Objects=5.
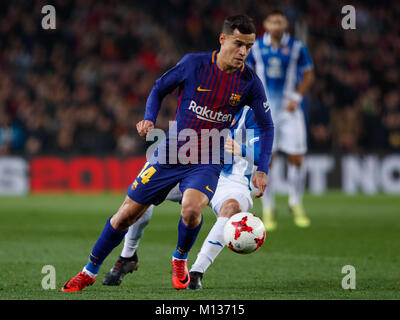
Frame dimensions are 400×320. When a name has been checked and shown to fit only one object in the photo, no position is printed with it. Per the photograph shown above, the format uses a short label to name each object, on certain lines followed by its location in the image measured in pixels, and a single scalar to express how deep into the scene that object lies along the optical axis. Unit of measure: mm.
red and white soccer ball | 10523
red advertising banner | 32594
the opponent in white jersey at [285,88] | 18891
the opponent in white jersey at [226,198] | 11234
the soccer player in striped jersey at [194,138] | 10500
